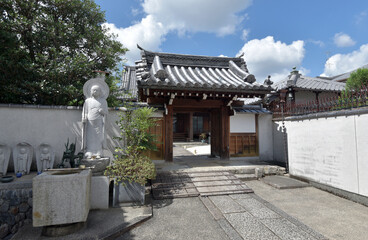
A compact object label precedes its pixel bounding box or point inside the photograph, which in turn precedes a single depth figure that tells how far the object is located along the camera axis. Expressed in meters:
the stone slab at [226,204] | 4.58
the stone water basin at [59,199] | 3.42
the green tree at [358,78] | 13.27
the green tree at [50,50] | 5.95
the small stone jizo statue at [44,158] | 5.87
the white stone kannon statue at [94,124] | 5.23
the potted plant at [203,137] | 19.64
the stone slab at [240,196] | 5.43
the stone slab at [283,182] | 6.38
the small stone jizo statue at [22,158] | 5.64
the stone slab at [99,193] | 4.62
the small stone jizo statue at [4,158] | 5.44
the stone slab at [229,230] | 3.45
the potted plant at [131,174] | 4.80
